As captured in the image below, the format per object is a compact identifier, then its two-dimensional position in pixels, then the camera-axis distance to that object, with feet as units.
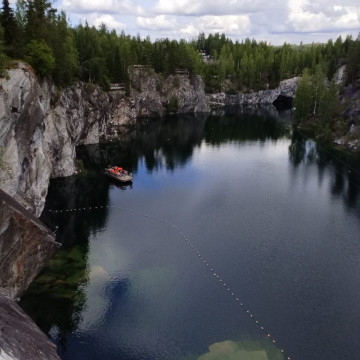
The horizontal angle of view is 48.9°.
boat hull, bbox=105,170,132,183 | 291.58
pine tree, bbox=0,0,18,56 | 220.64
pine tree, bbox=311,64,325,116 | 474.98
